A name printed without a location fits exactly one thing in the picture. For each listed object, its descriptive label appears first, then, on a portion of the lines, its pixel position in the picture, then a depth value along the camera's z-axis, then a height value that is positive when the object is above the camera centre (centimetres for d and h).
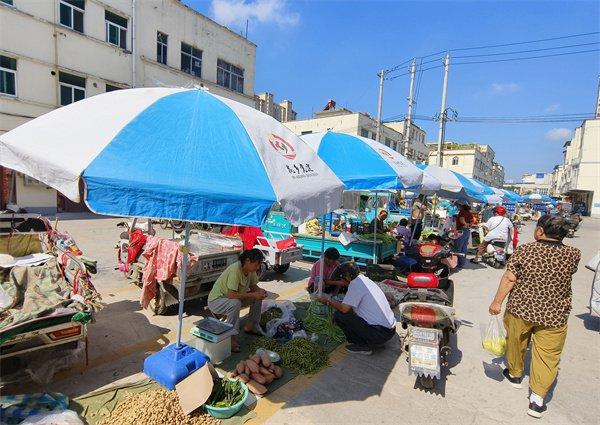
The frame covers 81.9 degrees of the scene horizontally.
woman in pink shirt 547 -141
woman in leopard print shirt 342 -97
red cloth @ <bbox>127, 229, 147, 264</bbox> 622 -120
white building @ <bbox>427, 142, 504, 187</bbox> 6009 +641
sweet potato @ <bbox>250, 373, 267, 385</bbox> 364 -205
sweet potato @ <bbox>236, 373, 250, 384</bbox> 364 -206
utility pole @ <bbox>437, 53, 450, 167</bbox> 2328 +535
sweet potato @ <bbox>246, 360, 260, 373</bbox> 371 -197
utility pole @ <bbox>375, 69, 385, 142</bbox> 2527 +665
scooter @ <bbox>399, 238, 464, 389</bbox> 373 -158
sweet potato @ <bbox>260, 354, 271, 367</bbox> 382 -195
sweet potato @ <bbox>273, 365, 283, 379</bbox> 382 -207
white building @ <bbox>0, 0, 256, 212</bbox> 1404 +594
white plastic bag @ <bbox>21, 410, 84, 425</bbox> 270 -195
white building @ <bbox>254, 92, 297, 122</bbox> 4188 +1001
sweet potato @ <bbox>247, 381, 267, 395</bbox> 354 -211
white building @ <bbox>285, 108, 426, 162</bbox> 3366 +653
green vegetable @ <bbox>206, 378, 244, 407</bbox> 326 -205
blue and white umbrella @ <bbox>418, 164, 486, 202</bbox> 962 +25
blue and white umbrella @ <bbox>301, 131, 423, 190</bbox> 543 +45
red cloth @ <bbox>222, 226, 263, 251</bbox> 757 -114
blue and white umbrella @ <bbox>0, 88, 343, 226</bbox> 236 +14
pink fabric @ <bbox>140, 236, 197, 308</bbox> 514 -130
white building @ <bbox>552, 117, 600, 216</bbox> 4400 +434
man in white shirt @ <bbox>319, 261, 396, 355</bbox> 440 -159
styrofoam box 406 -198
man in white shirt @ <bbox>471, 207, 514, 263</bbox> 1017 -93
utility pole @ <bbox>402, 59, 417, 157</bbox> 2499 +638
